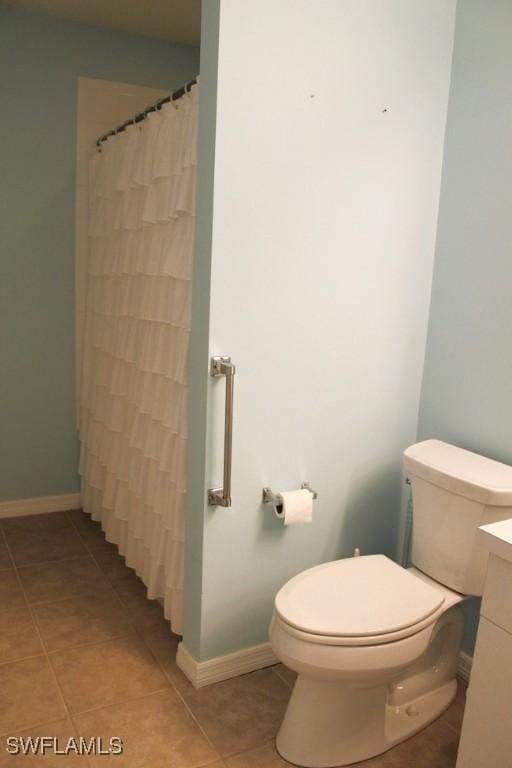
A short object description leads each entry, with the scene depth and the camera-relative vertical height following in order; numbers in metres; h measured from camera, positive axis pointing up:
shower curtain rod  1.95 +0.58
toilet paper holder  2.02 -0.68
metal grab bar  1.84 -0.44
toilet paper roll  1.98 -0.70
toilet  1.60 -0.87
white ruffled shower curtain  2.06 -0.25
